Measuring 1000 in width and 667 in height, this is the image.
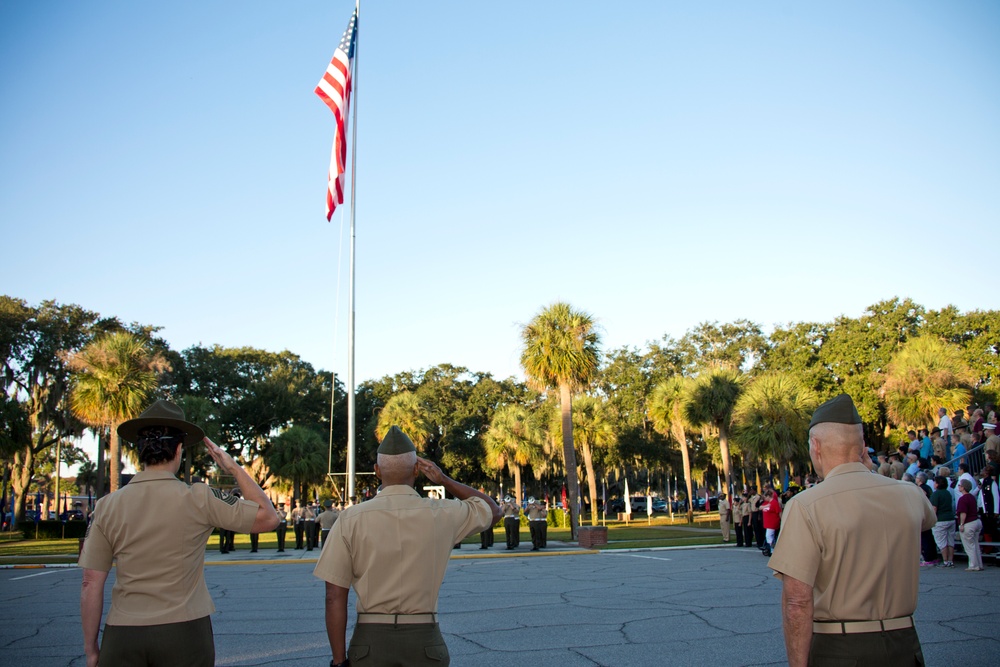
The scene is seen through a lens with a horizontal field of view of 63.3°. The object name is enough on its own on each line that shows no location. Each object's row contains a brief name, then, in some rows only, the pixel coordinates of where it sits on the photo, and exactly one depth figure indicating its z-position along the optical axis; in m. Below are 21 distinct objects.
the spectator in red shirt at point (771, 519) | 20.53
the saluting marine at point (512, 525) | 26.12
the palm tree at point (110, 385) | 31.44
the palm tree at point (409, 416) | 49.06
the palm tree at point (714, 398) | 41.12
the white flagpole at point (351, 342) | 24.12
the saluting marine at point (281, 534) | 25.93
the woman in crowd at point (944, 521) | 15.45
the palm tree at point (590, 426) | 48.09
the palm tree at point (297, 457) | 50.16
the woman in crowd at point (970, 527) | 14.96
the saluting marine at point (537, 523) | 25.45
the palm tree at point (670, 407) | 45.25
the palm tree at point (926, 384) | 34.84
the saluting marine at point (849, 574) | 3.44
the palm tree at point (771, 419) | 37.84
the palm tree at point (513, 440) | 48.25
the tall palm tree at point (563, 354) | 33.09
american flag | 23.91
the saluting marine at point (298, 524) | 28.61
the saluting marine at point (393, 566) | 3.87
